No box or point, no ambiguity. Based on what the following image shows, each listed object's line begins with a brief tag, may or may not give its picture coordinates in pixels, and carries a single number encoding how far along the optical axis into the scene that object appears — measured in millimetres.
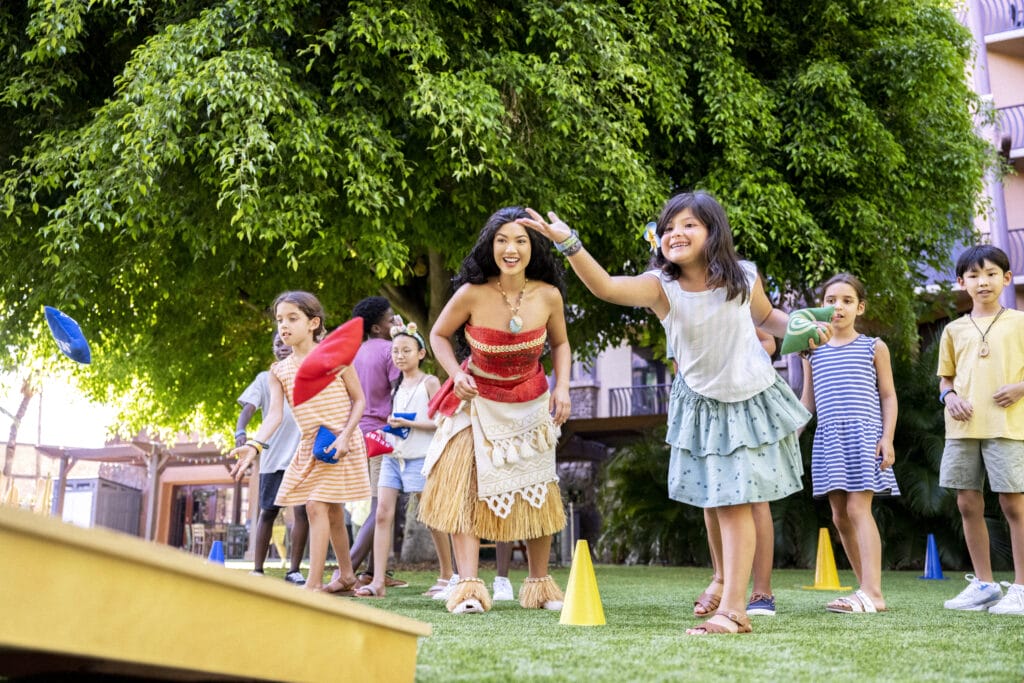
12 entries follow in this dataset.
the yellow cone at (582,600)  3779
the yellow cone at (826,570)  7637
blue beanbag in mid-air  3604
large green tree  8250
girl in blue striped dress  4703
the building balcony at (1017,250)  20594
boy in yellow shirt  4746
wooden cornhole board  1132
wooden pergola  24902
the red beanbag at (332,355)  3432
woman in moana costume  4512
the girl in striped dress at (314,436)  4816
